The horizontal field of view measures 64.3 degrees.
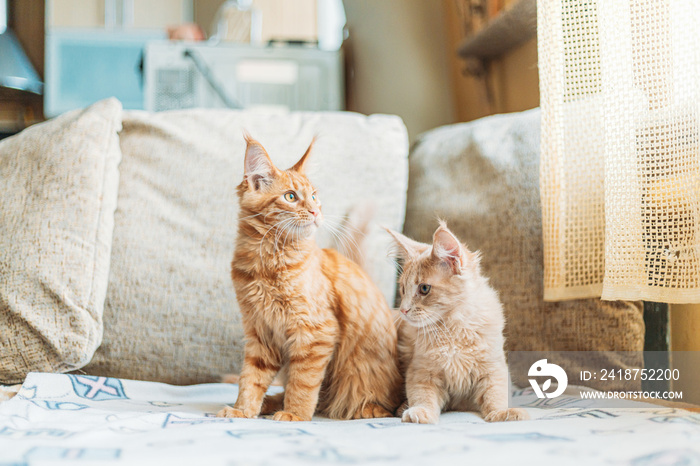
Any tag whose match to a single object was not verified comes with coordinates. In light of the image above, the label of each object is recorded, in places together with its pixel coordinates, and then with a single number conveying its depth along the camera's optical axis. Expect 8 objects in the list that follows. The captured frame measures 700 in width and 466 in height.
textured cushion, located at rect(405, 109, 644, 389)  1.21
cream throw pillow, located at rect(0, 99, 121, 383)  1.17
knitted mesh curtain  0.99
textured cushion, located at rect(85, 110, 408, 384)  1.32
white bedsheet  0.67
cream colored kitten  1.04
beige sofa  1.09
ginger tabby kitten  1.04
